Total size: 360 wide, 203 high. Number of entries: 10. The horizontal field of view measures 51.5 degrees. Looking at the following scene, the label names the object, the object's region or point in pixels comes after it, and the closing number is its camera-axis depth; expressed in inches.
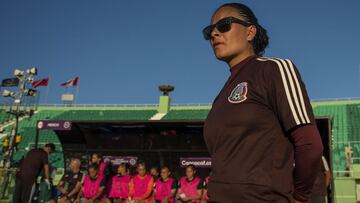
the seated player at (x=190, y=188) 414.3
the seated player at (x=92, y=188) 433.4
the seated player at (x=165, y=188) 427.5
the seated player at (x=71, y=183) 438.9
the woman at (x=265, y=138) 71.0
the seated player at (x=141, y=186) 430.3
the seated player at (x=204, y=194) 403.1
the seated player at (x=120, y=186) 443.2
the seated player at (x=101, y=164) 457.1
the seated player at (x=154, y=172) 452.4
